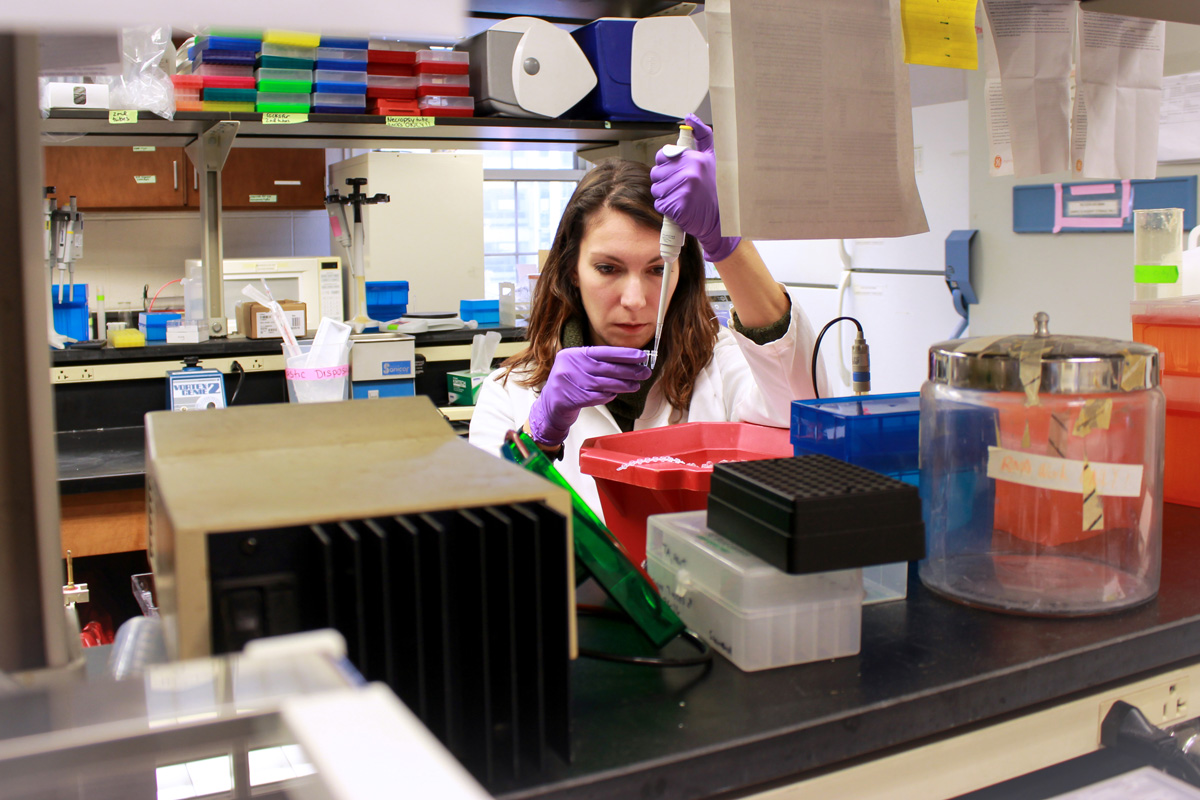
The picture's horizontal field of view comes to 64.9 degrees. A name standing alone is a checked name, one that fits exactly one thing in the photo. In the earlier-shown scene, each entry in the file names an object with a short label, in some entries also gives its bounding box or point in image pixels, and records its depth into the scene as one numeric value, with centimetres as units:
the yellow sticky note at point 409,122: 308
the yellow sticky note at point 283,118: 298
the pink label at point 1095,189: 286
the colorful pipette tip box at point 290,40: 294
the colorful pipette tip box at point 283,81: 300
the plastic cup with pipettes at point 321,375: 286
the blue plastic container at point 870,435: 103
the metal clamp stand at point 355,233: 356
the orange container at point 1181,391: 126
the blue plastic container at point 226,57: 294
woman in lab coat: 175
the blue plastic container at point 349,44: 311
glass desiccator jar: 90
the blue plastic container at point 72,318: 323
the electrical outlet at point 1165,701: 90
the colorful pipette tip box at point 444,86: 319
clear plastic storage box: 79
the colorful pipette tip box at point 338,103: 310
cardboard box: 323
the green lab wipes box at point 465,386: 321
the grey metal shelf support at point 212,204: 309
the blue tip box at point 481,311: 372
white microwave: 402
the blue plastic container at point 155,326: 307
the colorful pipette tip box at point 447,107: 318
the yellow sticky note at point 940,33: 115
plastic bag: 280
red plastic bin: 105
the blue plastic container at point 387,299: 383
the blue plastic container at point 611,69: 310
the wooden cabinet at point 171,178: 476
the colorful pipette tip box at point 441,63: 317
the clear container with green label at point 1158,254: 147
